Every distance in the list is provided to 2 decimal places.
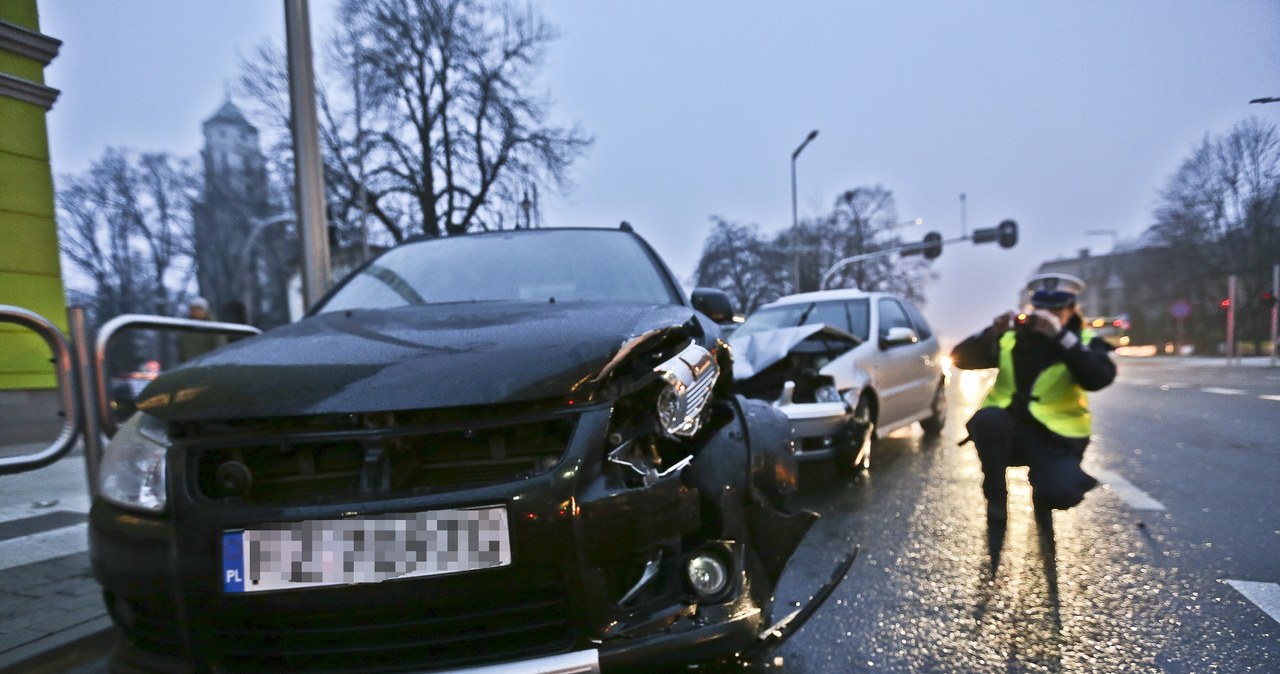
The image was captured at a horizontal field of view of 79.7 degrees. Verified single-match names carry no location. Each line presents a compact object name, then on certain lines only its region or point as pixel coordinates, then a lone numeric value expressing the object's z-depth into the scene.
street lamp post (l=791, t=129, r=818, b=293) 28.75
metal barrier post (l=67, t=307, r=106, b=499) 3.45
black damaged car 1.68
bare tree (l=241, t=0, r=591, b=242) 20.98
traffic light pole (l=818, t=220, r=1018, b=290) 29.50
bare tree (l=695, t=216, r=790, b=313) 26.50
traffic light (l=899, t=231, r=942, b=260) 28.89
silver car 5.39
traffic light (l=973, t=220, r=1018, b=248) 29.72
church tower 22.81
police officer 3.59
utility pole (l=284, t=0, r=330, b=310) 5.78
